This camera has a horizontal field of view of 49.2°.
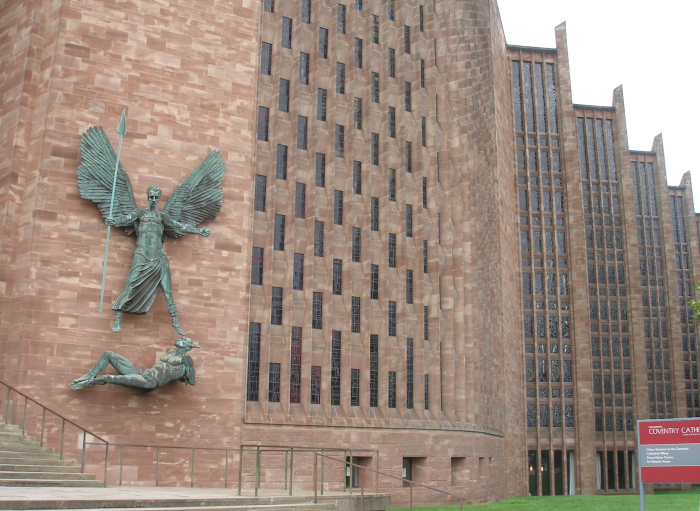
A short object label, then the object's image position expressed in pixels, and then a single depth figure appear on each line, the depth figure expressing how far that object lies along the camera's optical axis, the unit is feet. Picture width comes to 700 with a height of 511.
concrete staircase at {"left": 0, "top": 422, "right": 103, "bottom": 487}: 61.21
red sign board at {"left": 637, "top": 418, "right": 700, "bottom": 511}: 52.85
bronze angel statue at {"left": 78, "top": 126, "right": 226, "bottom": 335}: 79.41
